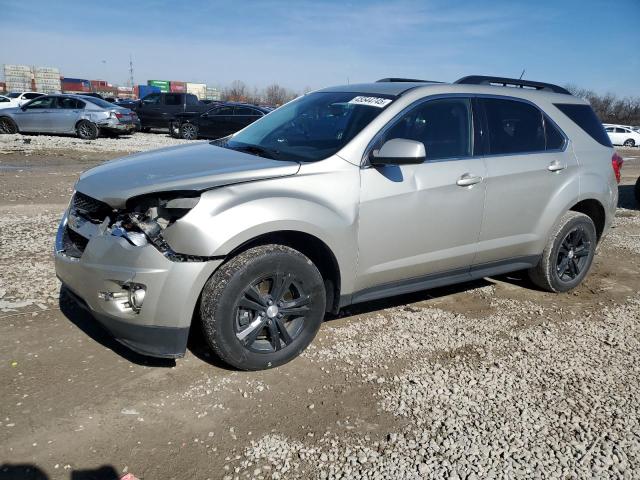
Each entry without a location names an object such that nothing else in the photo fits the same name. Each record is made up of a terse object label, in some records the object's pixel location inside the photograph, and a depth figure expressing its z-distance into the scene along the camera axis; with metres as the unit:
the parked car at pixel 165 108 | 21.06
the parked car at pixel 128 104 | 22.76
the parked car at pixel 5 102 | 24.18
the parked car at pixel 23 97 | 24.79
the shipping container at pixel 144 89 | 66.31
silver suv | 2.81
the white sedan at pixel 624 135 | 35.81
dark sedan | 18.31
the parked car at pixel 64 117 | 17.30
